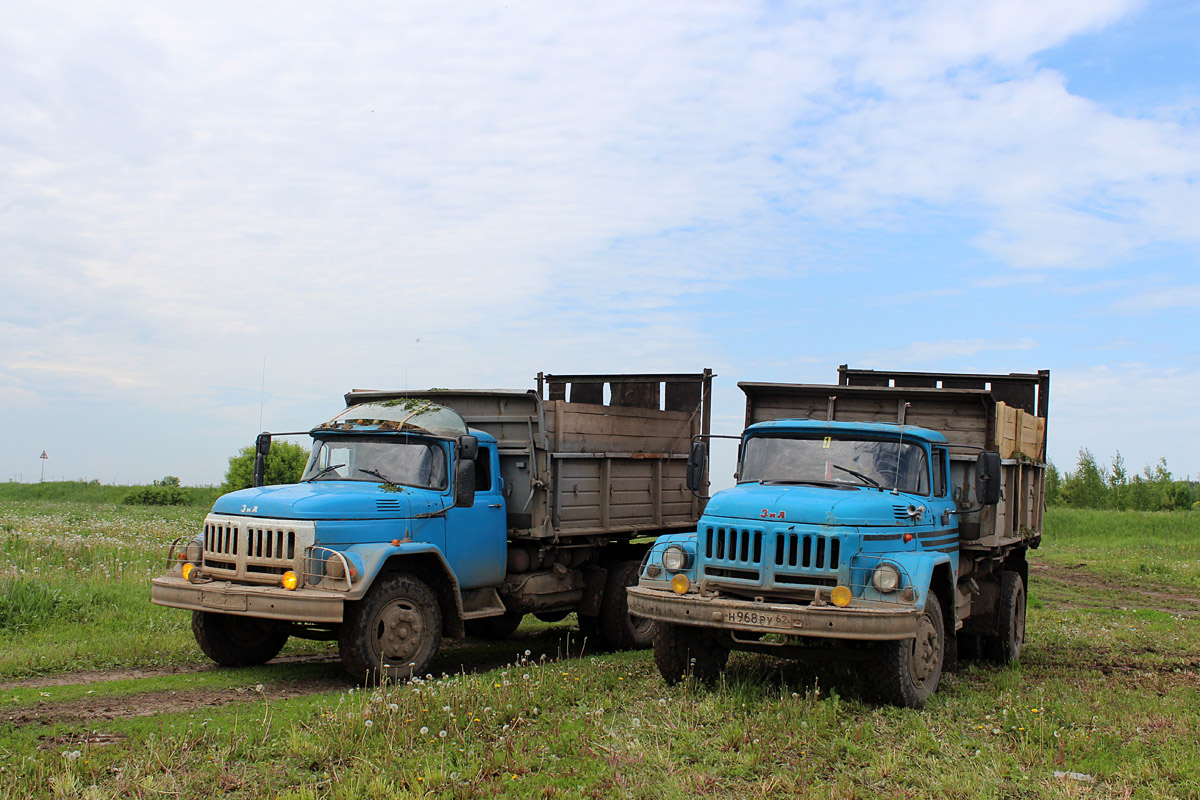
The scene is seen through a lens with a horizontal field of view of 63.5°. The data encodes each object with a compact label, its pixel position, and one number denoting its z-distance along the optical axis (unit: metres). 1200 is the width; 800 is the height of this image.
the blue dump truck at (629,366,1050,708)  7.66
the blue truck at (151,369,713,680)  8.49
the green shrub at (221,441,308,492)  40.88
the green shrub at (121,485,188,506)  51.94
